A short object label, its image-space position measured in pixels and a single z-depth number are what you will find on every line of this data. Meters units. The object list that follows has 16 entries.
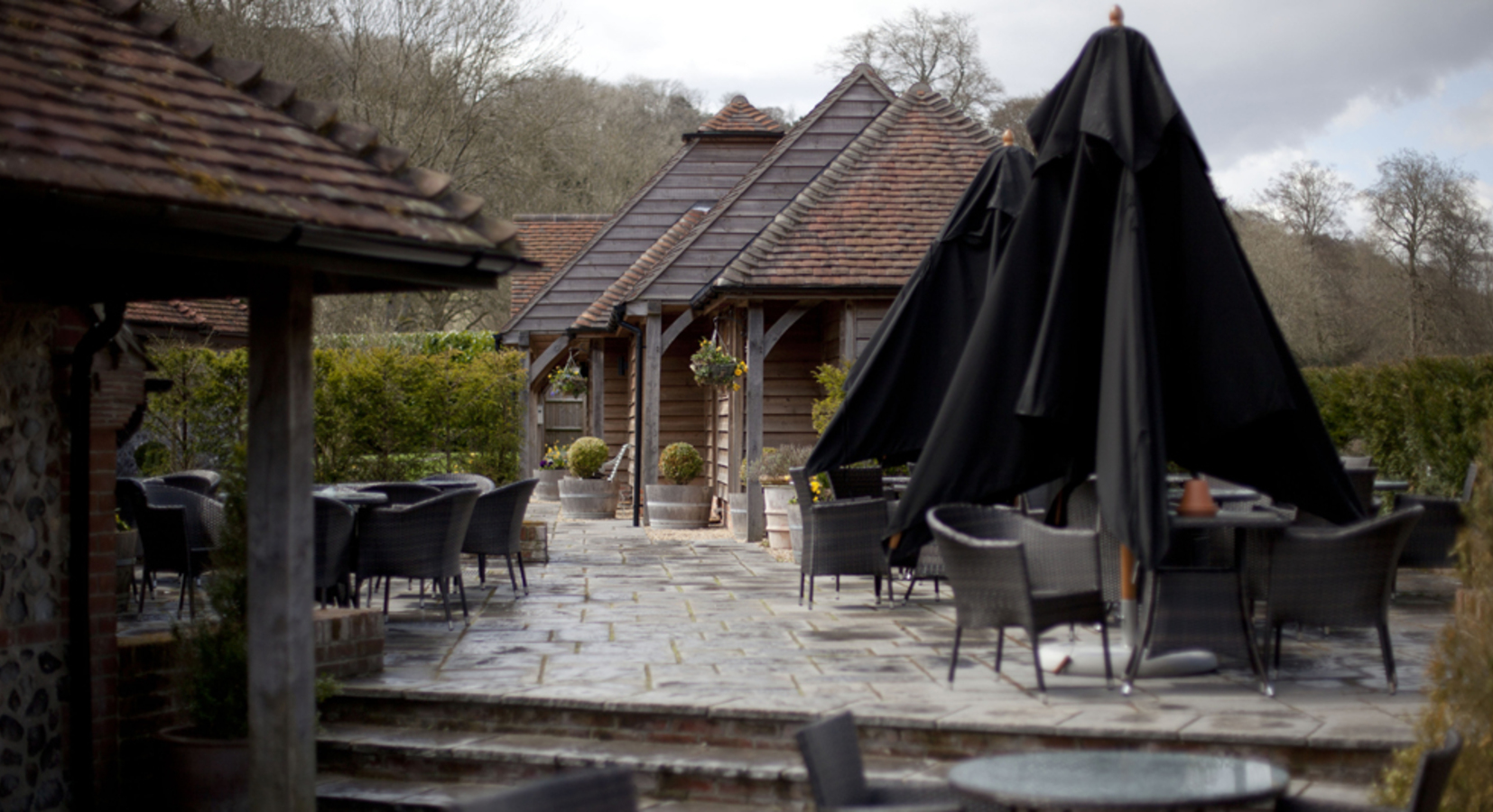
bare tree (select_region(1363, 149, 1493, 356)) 24.73
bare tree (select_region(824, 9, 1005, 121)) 27.72
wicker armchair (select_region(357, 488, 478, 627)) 6.99
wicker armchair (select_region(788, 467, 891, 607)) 7.59
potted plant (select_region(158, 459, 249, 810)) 4.64
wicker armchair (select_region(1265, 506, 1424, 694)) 4.95
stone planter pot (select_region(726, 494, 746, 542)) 12.91
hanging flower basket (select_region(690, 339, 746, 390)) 12.84
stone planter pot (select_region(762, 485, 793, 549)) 10.95
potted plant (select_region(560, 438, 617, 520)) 16.53
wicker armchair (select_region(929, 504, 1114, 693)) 4.98
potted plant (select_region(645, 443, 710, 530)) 14.22
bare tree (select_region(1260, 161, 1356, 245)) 27.91
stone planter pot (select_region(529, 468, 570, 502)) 20.20
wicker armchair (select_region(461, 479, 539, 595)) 8.08
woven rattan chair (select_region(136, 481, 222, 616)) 7.29
